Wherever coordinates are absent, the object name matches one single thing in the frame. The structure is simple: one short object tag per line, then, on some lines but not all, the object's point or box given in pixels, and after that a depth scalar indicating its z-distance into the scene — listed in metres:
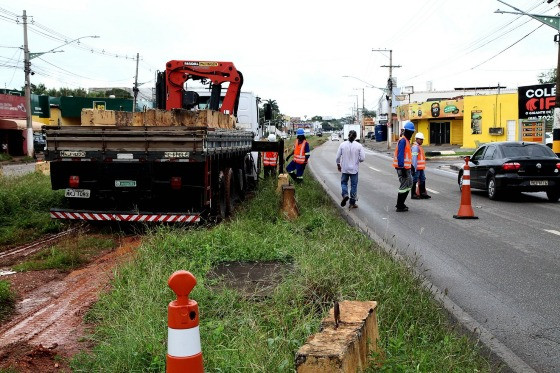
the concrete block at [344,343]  3.16
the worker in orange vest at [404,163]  13.44
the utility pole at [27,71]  40.81
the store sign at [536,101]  34.09
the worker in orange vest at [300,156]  17.19
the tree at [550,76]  75.28
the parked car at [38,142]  53.12
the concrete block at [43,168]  20.65
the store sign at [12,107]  48.00
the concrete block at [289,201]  11.57
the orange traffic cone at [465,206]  12.70
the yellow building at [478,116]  51.50
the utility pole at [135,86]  51.29
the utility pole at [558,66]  23.29
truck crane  10.27
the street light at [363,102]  111.43
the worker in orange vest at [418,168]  16.42
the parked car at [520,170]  15.29
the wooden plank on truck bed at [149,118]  11.05
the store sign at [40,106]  58.36
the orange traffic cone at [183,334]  3.03
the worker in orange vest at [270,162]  20.23
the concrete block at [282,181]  14.10
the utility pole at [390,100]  60.47
